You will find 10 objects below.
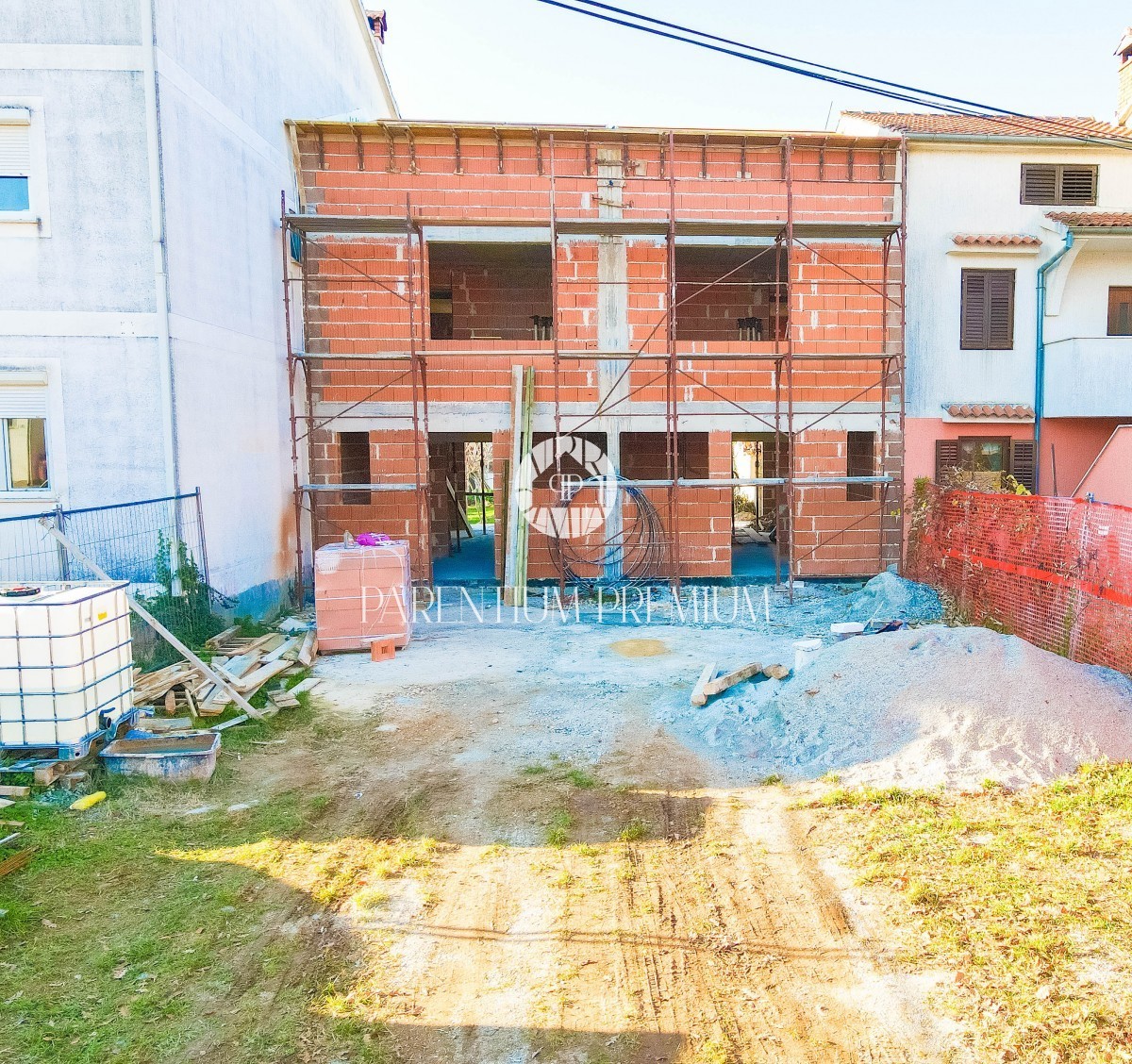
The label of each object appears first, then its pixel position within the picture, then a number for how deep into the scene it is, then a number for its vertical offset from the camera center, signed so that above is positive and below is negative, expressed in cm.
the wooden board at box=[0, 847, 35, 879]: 433 -218
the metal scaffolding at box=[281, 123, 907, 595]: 1170 +190
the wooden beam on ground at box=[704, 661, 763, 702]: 717 -196
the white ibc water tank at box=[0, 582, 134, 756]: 552 -138
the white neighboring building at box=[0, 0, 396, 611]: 812 +238
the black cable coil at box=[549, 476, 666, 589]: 1297 -135
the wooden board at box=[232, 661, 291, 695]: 729 -197
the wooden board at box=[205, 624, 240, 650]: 870 -188
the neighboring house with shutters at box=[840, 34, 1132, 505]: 1308 +274
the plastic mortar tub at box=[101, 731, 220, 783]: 562 -208
